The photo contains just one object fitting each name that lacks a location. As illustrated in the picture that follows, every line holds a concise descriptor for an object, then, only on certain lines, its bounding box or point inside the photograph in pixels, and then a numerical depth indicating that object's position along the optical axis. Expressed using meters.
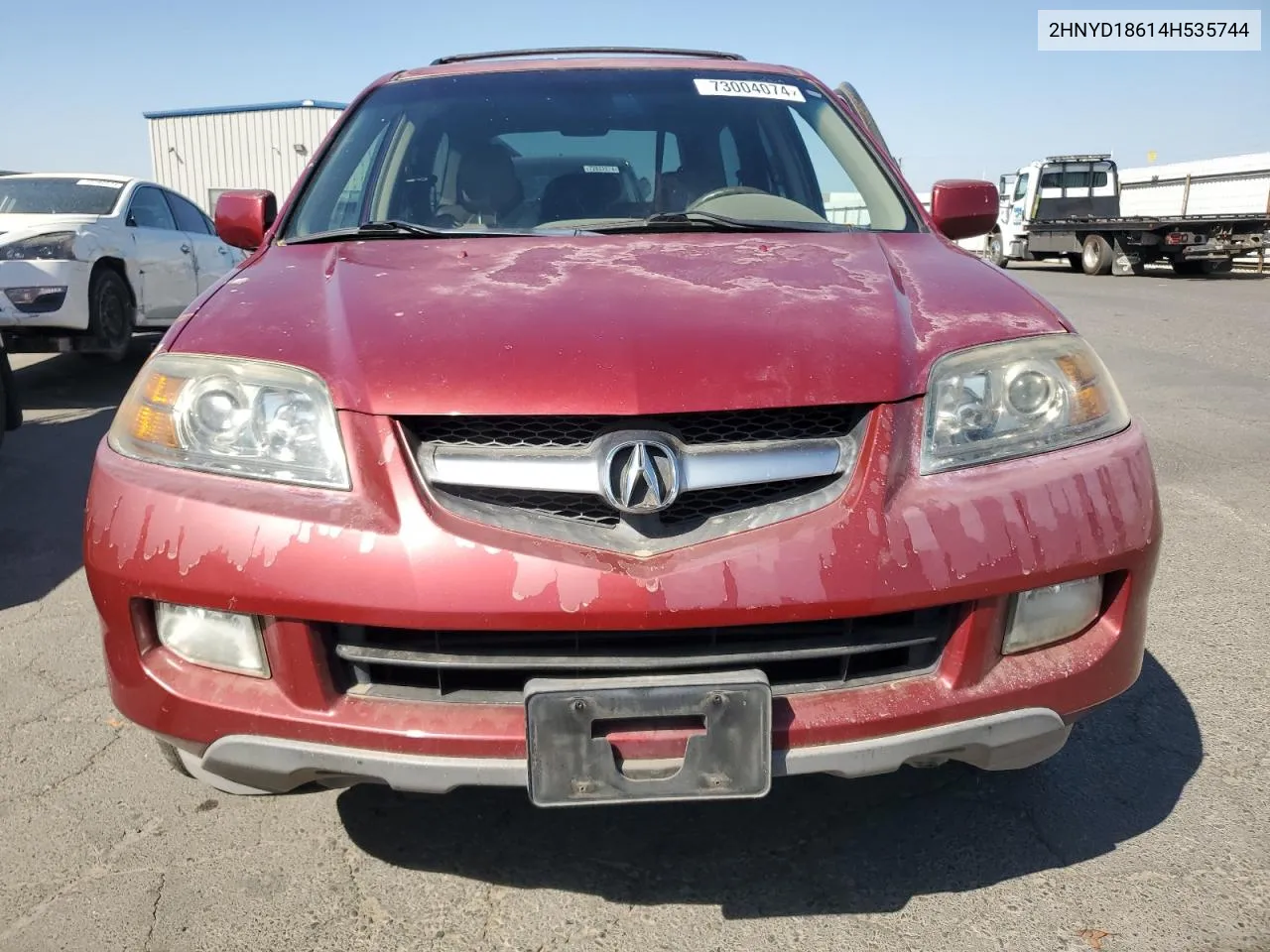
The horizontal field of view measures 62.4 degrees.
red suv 1.65
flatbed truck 19.52
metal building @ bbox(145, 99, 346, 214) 29.34
